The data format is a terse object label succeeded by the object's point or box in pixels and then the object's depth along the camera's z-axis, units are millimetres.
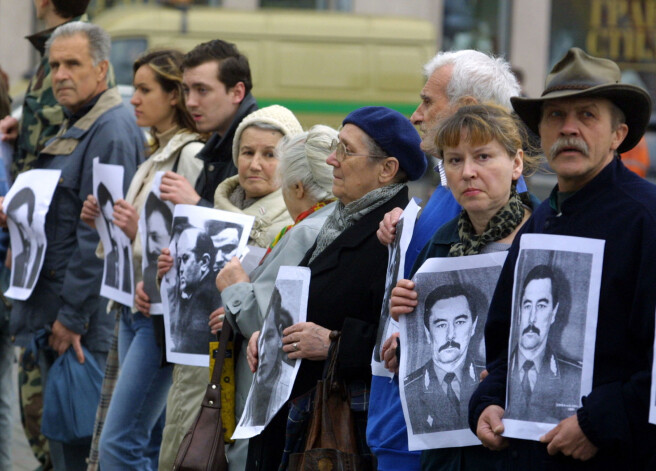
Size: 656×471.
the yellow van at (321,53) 28925
